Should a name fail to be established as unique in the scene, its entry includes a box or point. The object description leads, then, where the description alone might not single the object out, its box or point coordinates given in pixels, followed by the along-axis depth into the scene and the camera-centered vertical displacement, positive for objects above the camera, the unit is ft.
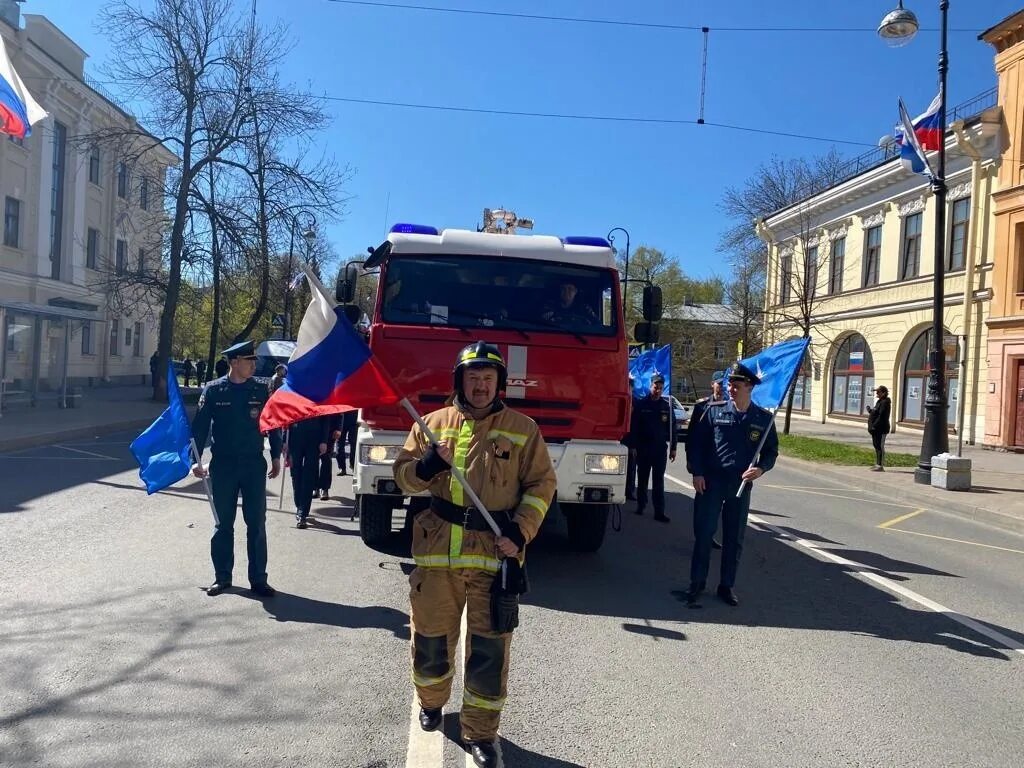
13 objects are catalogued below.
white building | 80.59 +18.70
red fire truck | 20.43 +1.16
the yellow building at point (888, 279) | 77.56 +14.54
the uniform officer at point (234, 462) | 19.15 -2.22
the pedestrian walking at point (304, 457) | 27.99 -2.96
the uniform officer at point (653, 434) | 32.65 -1.80
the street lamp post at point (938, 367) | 46.44 +2.28
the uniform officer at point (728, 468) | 19.94 -1.83
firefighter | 11.45 -2.09
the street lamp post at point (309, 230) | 83.57 +15.62
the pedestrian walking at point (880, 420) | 51.88 -1.19
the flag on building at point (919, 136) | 48.08 +16.69
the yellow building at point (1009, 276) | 72.33 +12.34
